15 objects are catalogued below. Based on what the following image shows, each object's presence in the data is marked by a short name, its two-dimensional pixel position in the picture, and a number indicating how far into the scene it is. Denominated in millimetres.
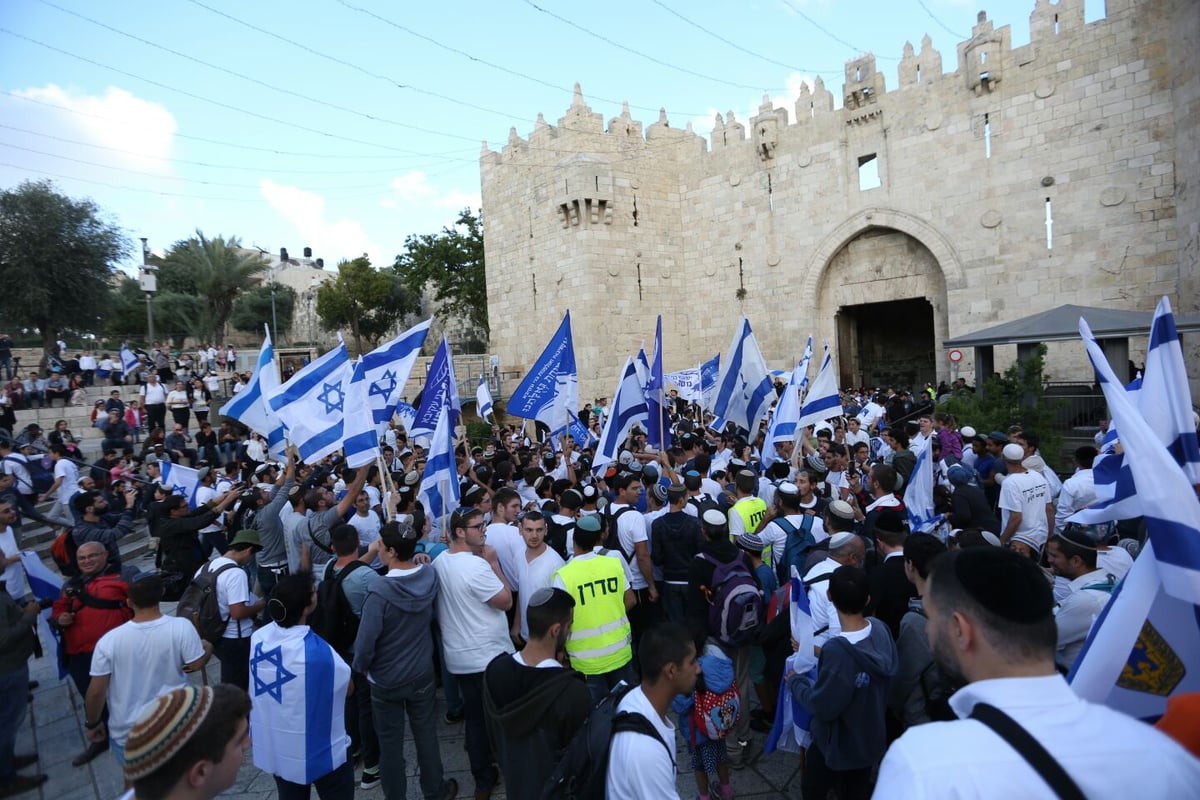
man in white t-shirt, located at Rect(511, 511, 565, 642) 4344
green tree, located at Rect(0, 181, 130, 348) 20906
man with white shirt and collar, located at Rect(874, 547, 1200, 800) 1217
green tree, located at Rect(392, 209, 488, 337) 32906
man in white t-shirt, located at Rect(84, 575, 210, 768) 3480
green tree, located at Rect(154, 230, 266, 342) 34188
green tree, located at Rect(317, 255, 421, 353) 40438
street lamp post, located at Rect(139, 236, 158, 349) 20734
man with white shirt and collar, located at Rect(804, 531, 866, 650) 3281
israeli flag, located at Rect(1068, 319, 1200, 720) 1836
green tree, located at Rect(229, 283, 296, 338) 43125
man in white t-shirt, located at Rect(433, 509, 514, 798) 3969
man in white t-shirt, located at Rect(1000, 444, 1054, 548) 5535
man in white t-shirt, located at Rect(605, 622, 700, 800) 2277
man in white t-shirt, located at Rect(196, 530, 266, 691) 4238
